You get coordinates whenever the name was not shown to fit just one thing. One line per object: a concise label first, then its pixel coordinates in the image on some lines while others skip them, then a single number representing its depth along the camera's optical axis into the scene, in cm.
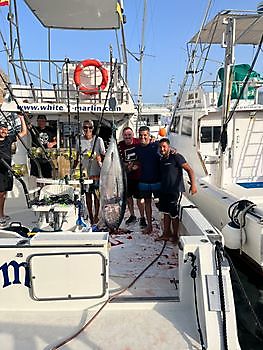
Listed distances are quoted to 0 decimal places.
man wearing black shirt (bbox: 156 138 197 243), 405
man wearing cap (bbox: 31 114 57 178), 539
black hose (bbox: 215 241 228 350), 232
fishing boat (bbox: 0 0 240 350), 237
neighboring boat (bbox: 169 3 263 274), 542
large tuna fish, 395
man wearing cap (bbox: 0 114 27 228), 495
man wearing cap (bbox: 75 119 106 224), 484
